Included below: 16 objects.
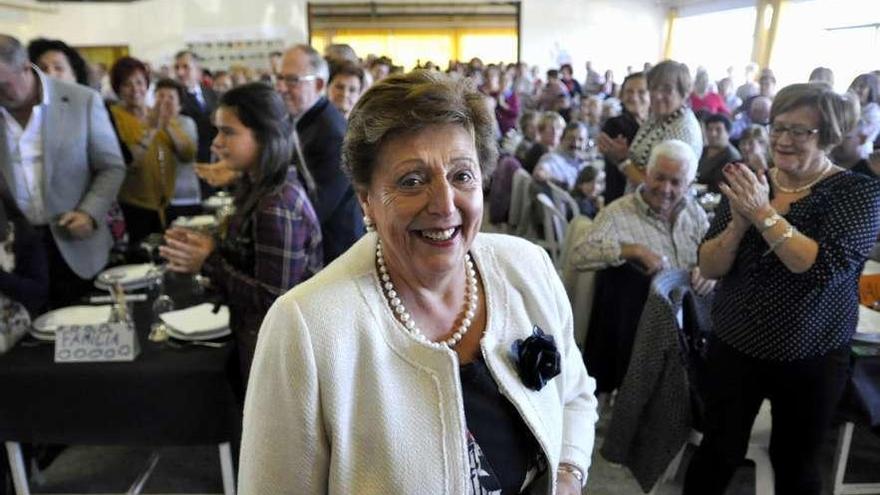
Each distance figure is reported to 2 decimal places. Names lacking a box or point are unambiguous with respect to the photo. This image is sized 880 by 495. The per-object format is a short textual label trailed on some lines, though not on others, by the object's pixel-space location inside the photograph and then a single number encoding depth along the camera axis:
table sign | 1.76
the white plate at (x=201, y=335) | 1.88
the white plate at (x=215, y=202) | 3.56
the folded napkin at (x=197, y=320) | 1.89
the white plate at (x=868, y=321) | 2.11
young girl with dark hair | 1.71
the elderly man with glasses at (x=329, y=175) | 2.53
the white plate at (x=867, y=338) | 2.04
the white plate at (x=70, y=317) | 1.93
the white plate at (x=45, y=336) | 1.89
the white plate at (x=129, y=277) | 2.35
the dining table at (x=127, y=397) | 1.76
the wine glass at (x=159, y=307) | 1.91
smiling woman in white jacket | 0.92
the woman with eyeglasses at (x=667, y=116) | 3.06
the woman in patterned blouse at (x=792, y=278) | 1.66
